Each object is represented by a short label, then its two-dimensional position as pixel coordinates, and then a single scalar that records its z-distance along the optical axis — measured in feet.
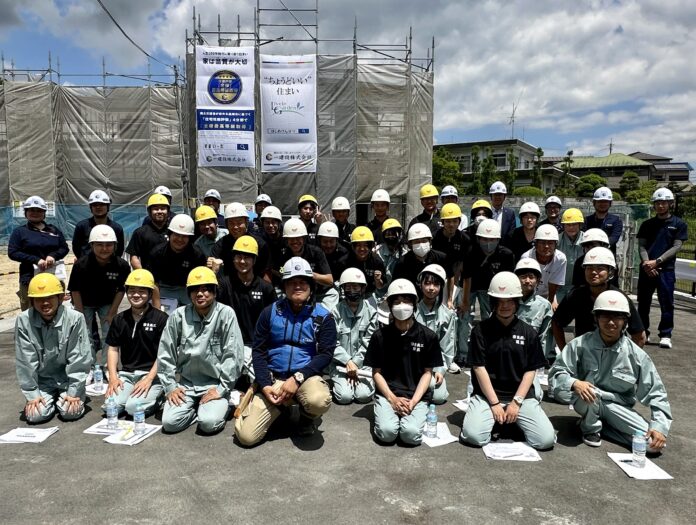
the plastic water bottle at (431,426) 14.11
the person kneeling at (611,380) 13.12
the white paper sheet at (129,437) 13.48
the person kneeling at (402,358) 14.07
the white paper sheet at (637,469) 11.68
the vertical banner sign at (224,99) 55.67
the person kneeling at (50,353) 14.76
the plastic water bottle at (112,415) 14.24
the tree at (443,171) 144.25
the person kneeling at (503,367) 13.48
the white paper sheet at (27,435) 13.57
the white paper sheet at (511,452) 12.66
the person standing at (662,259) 23.12
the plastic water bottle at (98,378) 18.22
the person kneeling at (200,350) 14.64
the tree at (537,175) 171.12
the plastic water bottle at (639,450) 12.06
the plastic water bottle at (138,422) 14.06
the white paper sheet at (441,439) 13.65
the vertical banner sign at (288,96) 56.65
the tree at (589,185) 155.63
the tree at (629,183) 160.05
